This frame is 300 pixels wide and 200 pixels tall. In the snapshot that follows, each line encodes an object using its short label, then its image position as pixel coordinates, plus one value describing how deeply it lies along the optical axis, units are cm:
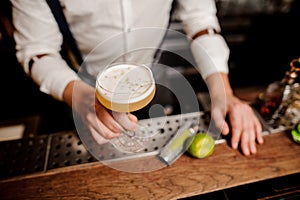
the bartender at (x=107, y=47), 53
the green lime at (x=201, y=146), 53
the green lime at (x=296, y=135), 58
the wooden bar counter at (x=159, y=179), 50
